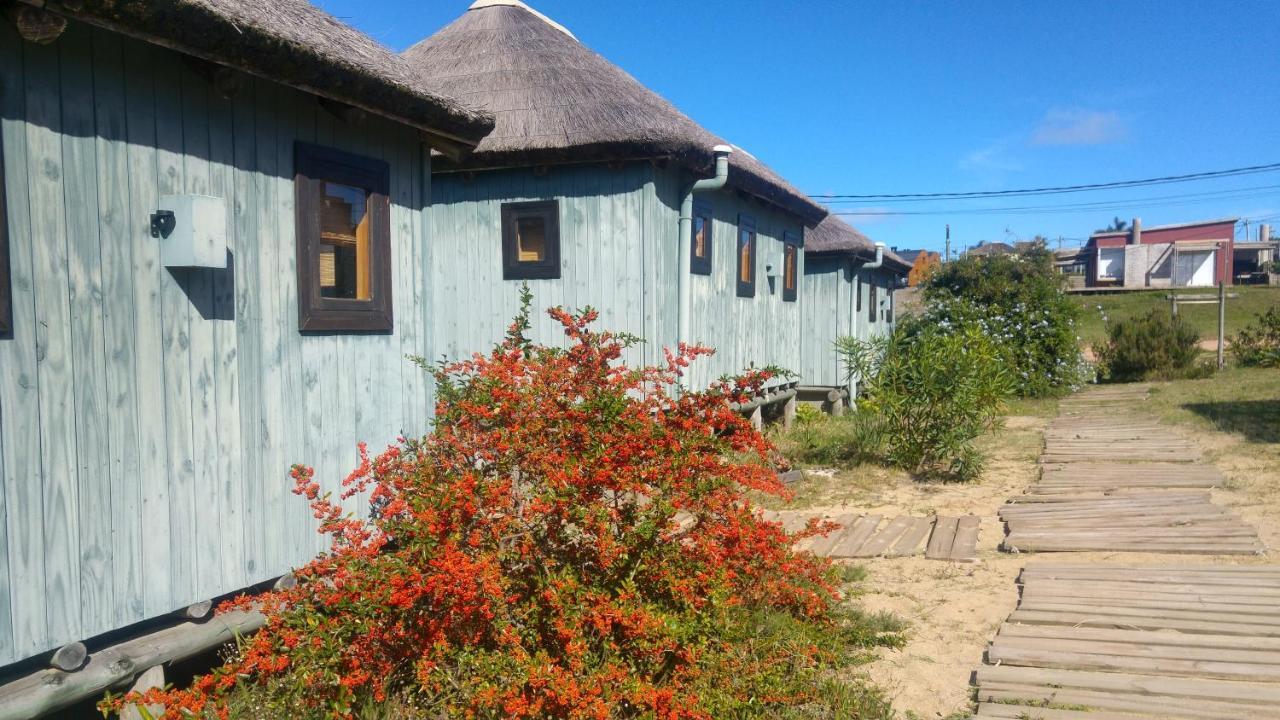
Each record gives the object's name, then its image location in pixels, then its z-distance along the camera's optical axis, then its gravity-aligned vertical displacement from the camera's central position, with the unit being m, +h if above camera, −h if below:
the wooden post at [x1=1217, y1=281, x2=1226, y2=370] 19.02 +0.04
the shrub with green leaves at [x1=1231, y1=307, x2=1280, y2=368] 19.02 -0.60
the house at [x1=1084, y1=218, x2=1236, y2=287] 46.50 +3.28
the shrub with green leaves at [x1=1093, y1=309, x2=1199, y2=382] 18.83 -0.67
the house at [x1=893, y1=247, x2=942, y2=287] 19.41 +2.75
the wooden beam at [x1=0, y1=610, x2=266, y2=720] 3.31 -1.40
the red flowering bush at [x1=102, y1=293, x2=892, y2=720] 3.54 -1.13
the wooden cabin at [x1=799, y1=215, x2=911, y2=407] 14.84 +0.37
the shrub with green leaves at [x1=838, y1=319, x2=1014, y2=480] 9.09 -0.82
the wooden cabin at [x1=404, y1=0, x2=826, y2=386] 8.30 +1.16
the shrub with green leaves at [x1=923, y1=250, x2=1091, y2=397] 17.30 +0.04
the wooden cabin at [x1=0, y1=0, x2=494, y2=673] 3.37 +0.14
